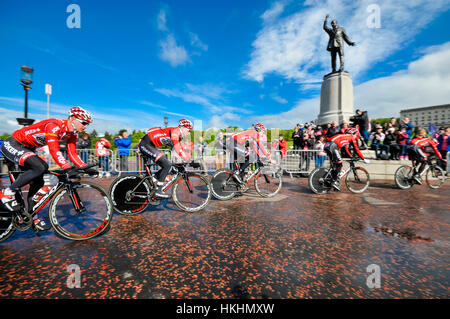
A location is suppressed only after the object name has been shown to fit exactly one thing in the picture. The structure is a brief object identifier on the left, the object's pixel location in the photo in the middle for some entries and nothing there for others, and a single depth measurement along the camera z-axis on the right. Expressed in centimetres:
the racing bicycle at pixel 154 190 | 423
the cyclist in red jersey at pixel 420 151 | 738
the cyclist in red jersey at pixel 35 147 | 285
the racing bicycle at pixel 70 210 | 288
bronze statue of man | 1495
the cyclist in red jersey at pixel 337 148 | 652
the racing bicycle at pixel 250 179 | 563
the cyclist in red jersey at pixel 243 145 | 591
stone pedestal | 1435
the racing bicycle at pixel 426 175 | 739
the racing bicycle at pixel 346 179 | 650
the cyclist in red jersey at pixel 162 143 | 454
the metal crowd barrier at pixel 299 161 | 1025
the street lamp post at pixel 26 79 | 1155
